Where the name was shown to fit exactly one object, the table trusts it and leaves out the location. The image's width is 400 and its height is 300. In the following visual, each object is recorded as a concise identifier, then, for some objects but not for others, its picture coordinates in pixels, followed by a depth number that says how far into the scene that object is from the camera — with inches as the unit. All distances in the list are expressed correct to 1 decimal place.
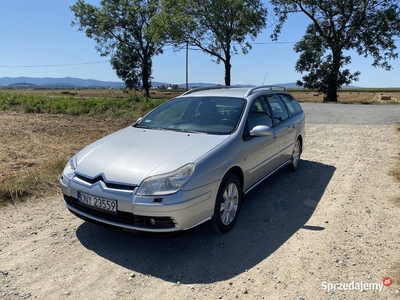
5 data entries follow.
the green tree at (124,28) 1382.9
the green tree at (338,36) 966.4
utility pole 1175.0
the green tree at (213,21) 1064.8
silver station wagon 118.5
